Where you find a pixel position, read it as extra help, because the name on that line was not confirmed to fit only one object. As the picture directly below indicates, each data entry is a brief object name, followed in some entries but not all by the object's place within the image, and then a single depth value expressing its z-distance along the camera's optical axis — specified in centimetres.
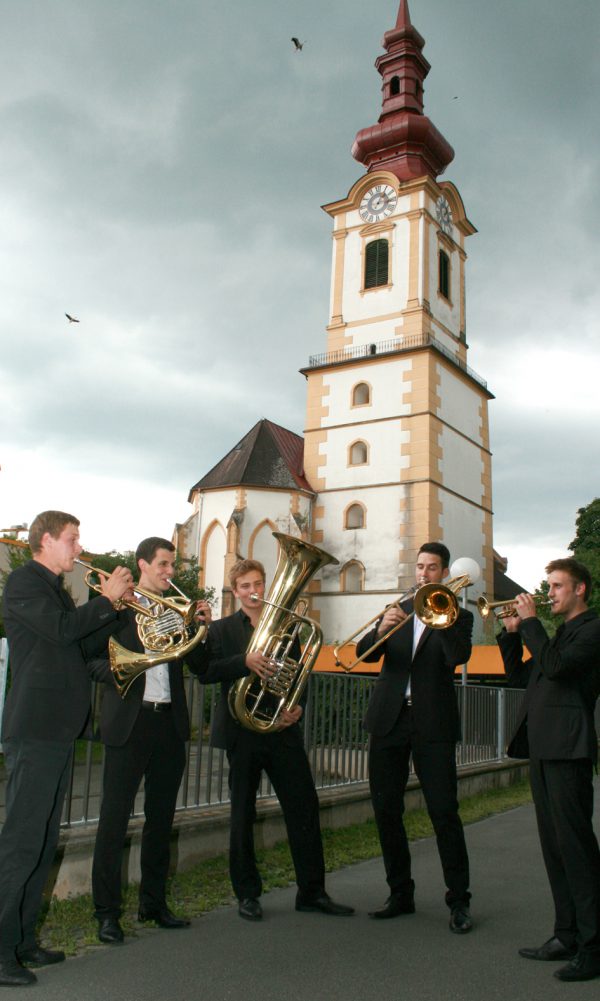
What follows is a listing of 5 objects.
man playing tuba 512
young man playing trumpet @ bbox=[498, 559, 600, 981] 425
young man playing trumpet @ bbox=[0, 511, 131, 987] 402
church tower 3750
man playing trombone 507
